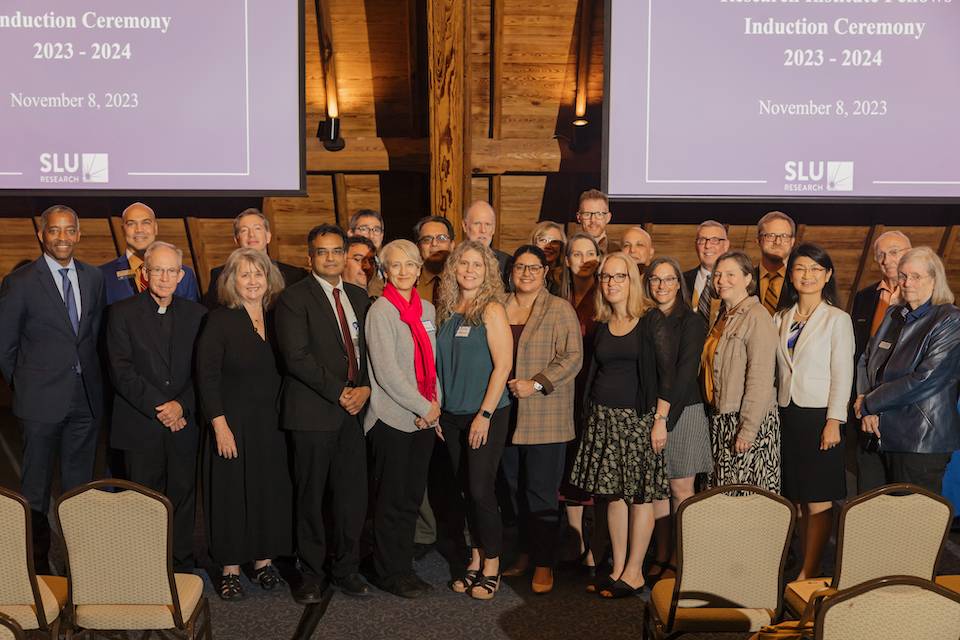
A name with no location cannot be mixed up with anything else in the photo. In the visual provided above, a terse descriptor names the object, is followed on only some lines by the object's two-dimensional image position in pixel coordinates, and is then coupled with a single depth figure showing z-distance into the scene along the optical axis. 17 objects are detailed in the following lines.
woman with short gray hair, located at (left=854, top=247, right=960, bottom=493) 3.69
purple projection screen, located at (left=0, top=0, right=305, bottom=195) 6.23
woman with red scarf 3.73
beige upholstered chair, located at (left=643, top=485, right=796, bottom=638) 2.72
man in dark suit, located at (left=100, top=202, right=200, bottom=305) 4.48
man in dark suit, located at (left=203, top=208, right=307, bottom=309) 4.57
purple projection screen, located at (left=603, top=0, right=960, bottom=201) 6.17
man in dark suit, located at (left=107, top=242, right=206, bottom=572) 3.81
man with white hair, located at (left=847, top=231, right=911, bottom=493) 3.96
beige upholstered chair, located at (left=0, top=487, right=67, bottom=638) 2.64
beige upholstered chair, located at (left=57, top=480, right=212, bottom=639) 2.68
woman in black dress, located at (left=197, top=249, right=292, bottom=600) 3.70
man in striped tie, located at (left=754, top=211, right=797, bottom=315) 4.90
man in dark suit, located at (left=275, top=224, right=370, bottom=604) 3.69
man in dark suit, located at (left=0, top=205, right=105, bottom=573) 4.07
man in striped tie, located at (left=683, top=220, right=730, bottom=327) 4.76
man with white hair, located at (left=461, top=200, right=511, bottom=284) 4.77
